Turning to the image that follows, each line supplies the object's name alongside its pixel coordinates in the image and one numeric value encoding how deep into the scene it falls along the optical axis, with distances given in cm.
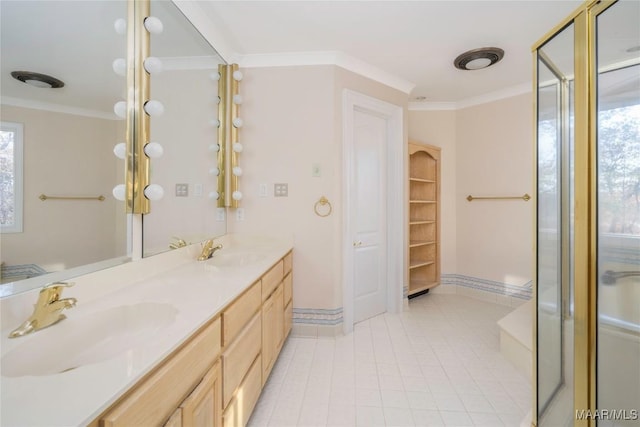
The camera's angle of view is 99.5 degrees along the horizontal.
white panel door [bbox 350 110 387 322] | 260
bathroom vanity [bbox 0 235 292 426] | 52
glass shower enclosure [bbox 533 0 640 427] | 103
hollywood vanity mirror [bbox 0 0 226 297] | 83
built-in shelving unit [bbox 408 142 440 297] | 332
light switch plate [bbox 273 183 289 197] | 233
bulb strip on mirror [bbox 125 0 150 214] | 123
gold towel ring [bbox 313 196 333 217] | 230
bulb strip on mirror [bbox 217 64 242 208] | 219
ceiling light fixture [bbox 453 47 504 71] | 223
